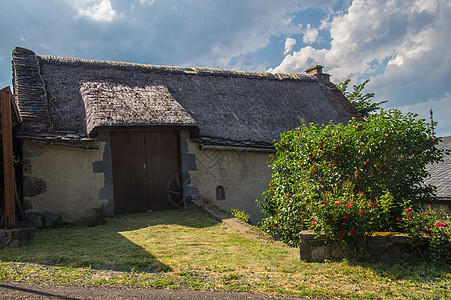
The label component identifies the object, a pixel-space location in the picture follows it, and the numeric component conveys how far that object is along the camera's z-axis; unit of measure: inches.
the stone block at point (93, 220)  315.3
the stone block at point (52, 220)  302.8
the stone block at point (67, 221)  305.6
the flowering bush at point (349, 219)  189.2
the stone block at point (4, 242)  222.2
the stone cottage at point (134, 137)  322.3
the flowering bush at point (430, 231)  179.2
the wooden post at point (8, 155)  236.8
